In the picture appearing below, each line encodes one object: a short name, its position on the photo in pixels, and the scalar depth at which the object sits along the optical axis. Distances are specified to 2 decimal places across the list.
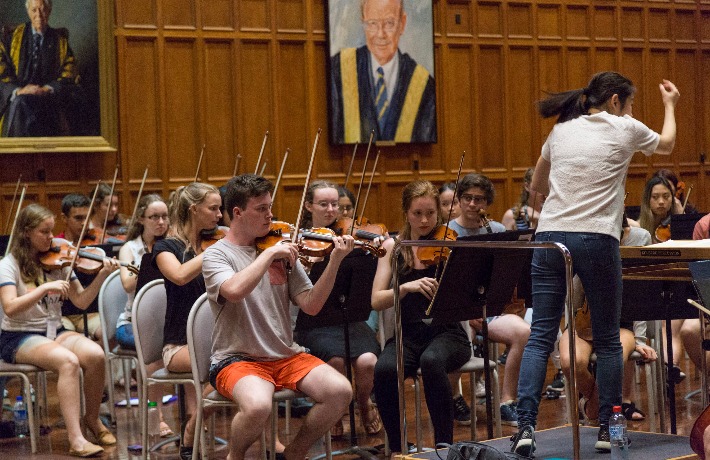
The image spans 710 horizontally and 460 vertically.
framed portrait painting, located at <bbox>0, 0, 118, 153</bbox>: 16.05
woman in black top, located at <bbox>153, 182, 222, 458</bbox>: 8.93
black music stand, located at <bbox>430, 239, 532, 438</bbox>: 7.54
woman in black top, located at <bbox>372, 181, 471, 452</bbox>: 8.62
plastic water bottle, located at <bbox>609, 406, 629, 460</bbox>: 6.50
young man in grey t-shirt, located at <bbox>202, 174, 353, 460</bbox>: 7.47
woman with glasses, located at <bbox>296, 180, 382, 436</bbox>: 8.90
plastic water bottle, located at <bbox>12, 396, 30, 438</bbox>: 10.77
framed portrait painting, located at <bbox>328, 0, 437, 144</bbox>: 18.55
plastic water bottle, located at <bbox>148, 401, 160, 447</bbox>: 10.37
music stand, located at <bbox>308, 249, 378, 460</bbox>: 8.86
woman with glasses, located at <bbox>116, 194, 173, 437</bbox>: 10.72
